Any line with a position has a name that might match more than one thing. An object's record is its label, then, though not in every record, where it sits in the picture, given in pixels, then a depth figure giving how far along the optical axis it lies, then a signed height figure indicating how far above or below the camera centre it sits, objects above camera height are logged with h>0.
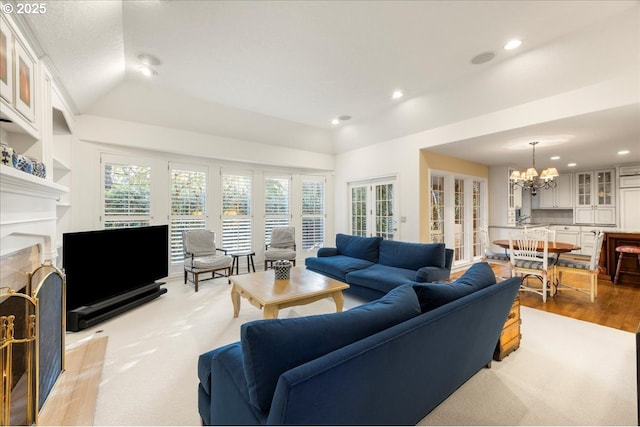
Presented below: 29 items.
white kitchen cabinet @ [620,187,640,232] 5.77 +0.09
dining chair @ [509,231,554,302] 3.64 -0.64
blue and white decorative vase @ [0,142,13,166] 1.55 +0.36
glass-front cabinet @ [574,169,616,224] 6.25 +0.39
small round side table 4.81 -0.88
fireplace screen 1.28 -0.79
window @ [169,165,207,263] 4.73 +0.22
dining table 3.70 -0.49
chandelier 4.46 +0.67
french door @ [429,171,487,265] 5.41 +0.04
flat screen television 2.76 -0.55
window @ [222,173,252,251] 5.31 +0.06
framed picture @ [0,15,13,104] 1.55 +0.94
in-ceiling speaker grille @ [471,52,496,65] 2.90 +1.76
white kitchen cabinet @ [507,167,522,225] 6.11 +0.34
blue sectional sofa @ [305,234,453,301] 3.29 -0.74
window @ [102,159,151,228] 4.12 +0.34
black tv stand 2.74 -1.06
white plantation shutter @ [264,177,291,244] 5.83 +0.25
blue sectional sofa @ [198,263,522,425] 0.88 -0.58
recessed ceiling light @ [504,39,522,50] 2.68 +1.75
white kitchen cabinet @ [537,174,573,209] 6.98 +0.51
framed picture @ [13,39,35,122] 1.76 +0.95
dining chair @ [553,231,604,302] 3.54 -0.75
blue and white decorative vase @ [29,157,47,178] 1.95 +0.37
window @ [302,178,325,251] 6.30 +0.02
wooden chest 2.20 -1.06
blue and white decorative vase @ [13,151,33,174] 1.69 +0.36
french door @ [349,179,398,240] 5.36 +0.13
